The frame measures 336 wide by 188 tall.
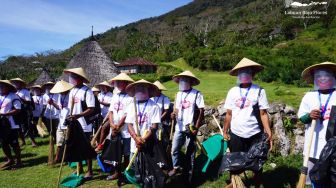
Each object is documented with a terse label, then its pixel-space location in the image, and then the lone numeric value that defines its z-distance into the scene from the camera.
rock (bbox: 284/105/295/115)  7.99
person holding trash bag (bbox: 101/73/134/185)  6.88
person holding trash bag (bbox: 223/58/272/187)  5.57
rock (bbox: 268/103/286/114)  8.01
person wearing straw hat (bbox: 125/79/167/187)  5.59
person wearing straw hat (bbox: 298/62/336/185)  4.61
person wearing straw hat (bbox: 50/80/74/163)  7.89
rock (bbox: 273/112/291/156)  7.48
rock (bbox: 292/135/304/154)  7.43
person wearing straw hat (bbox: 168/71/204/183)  6.92
